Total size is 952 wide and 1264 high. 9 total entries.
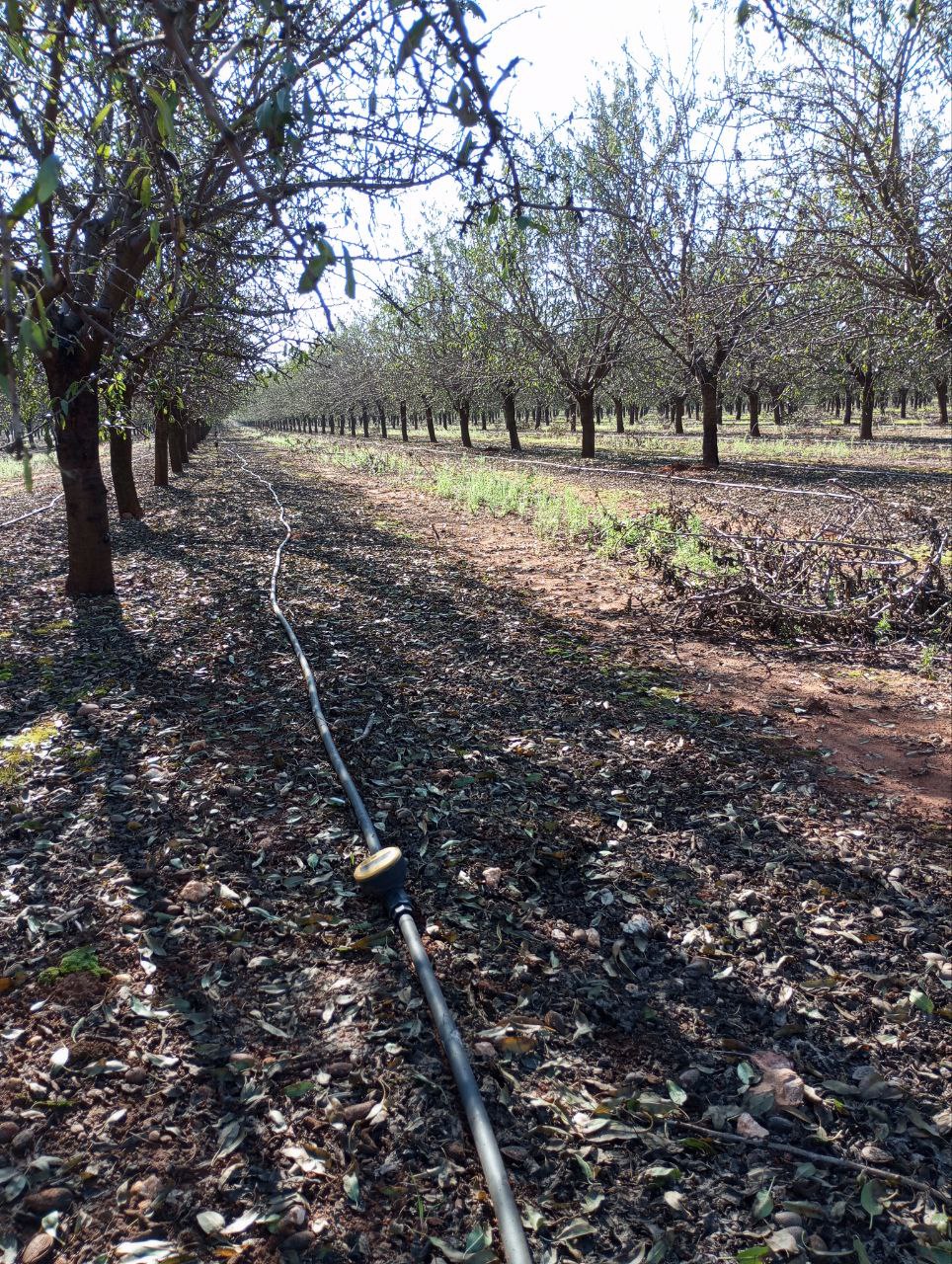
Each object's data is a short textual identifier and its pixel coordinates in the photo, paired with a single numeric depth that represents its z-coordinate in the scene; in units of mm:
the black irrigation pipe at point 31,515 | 13961
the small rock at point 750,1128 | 2223
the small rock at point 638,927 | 3084
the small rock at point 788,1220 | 1969
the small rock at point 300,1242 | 1917
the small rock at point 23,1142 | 2170
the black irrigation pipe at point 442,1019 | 1921
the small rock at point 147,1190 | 2035
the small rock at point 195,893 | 3273
